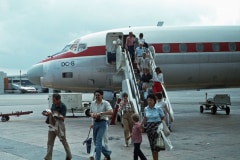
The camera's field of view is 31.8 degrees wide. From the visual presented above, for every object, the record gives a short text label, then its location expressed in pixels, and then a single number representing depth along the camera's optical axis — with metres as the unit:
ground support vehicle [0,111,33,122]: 20.10
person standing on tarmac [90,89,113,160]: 8.98
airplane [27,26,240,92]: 20.84
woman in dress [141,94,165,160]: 8.87
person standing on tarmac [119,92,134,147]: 11.99
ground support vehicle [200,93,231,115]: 22.53
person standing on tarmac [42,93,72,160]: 9.26
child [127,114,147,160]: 9.02
